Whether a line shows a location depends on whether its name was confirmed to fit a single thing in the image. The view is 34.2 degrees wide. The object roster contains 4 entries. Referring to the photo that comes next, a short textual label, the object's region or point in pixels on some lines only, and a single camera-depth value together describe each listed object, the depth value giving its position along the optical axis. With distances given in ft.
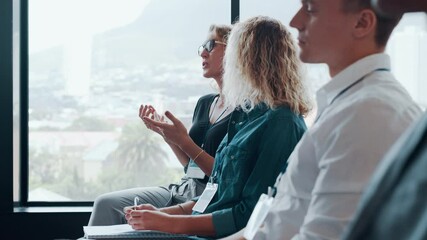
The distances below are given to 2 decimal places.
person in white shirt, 4.06
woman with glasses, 9.30
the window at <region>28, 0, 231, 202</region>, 13.82
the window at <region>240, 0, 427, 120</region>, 11.84
